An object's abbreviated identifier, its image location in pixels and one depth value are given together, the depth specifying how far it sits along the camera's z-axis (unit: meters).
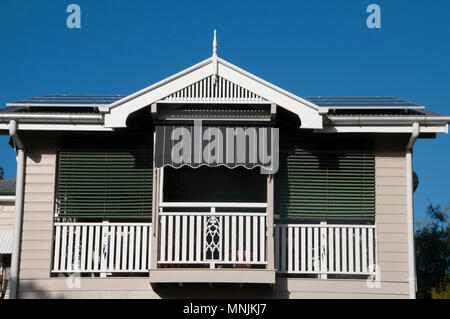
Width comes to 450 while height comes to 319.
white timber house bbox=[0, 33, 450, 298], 12.36
